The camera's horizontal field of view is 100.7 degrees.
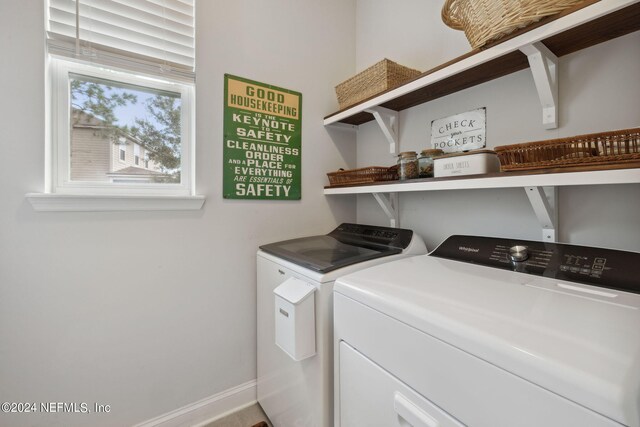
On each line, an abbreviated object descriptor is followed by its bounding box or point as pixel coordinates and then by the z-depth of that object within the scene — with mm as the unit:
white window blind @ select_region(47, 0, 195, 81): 1162
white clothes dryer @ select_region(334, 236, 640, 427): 448
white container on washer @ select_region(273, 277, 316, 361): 1013
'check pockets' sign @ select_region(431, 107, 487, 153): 1317
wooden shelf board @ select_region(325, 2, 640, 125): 847
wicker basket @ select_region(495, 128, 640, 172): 705
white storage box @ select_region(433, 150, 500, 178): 1037
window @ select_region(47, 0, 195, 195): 1189
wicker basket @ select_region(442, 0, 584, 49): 832
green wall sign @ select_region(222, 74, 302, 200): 1536
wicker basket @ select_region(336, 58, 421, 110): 1417
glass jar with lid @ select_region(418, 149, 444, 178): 1268
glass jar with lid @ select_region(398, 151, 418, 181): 1344
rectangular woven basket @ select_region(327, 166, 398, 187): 1509
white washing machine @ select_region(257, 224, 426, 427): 1028
